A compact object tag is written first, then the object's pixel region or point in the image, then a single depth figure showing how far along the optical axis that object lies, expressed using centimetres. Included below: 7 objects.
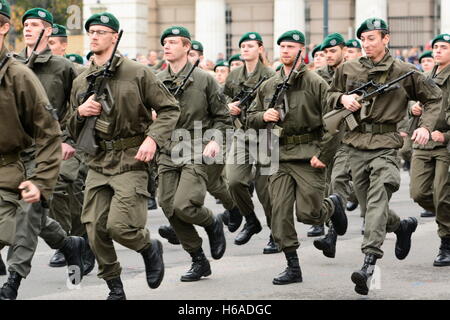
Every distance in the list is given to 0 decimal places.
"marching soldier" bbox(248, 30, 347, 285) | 1825
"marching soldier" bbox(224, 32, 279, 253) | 2277
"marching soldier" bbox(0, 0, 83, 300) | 1353
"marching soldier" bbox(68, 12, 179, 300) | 1550
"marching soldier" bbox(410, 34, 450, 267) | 1995
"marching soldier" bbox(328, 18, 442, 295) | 1755
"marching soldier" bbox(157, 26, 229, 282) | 1839
